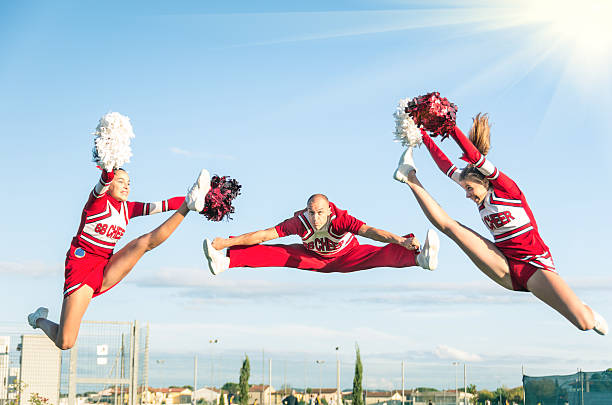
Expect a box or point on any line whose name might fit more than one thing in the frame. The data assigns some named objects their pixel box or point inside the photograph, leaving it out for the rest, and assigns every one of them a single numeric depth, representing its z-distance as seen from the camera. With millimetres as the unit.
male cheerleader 6248
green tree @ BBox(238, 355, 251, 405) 21891
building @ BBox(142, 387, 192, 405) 30106
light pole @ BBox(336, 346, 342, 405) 21559
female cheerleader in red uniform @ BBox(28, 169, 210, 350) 6426
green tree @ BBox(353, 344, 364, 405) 20312
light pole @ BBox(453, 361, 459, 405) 21419
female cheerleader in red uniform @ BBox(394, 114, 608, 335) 5824
